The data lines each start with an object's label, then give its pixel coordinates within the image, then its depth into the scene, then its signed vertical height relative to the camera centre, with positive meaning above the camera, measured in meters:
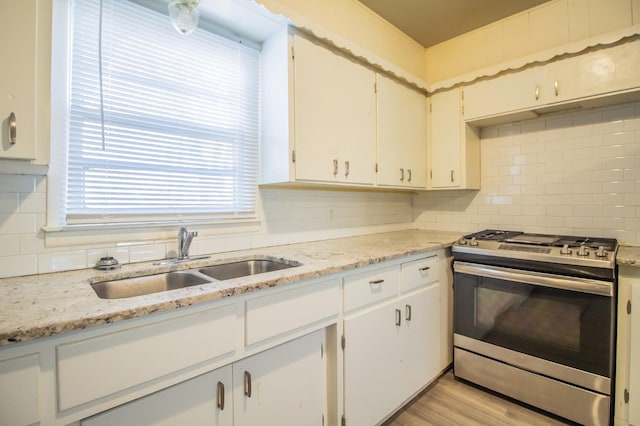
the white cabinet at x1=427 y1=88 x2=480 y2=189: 2.51 +0.56
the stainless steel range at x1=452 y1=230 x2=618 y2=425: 1.60 -0.63
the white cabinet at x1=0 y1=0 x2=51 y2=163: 0.93 +0.43
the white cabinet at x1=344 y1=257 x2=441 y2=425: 1.50 -0.75
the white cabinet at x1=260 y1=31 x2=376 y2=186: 1.74 +0.60
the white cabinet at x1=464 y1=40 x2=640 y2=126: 1.84 +0.85
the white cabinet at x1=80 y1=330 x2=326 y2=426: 0.94 -0.65
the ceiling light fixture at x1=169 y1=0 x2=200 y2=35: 1.34 +0.87
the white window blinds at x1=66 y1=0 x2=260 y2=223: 1.37 +0.48
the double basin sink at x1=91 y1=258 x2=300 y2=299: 1.25 -0.30
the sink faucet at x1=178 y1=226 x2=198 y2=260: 1.53 -0.14
